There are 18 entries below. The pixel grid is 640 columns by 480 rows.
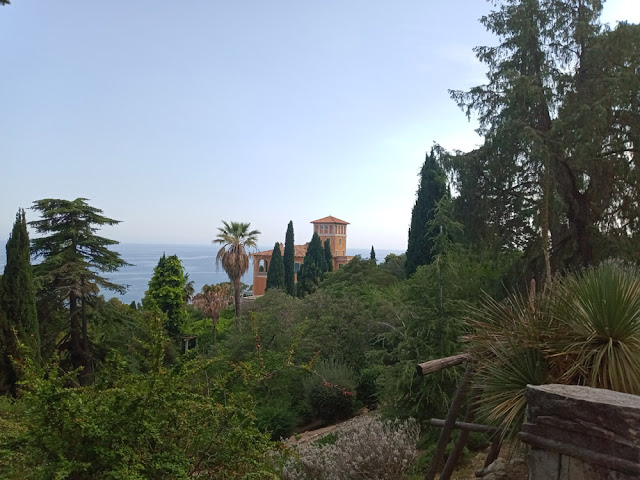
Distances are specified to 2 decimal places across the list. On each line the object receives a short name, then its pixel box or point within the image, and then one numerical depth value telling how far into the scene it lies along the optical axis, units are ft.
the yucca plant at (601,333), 11.32
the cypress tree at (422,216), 88.94
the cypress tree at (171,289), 99.35
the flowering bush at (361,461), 19.56
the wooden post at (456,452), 15.68
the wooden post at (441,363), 14.33
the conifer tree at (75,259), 56.18
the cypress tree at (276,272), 141.08
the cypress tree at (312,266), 134.92
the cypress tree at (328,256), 157.46
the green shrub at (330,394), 41.70
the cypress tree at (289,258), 148.68
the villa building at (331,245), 195.21
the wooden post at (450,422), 14.78
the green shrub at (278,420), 37.24
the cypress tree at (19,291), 49.93
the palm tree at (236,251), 102.06
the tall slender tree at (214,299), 105.40
